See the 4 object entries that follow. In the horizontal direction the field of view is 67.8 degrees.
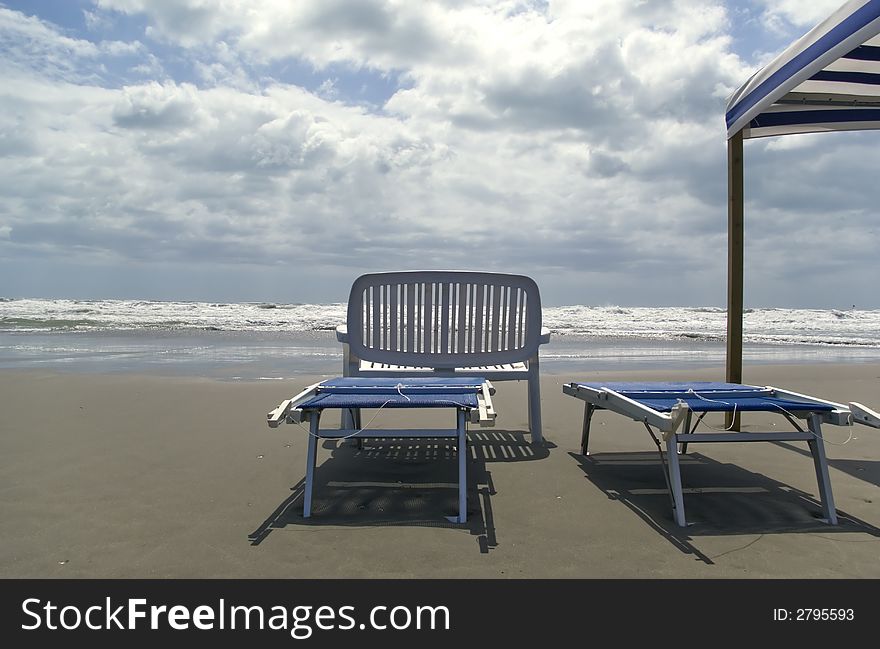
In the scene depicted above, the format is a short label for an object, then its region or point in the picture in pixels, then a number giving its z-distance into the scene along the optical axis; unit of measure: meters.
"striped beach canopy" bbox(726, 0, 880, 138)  3.81
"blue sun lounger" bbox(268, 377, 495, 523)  3.26
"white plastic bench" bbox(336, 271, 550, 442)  4.99
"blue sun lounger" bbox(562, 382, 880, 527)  3.17
